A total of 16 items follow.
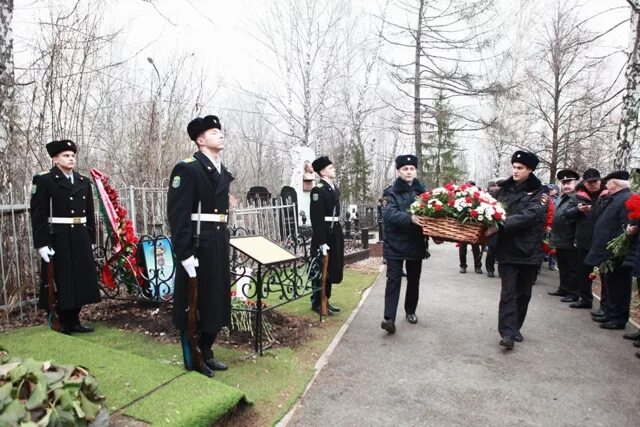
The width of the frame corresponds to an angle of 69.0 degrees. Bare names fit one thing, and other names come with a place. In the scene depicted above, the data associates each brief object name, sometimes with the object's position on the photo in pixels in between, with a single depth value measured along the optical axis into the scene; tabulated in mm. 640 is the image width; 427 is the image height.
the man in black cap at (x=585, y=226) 6996
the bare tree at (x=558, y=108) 18344
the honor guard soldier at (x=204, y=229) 3693
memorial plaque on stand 4586
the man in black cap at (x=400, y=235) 5477
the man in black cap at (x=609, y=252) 5938
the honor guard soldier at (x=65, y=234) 4906
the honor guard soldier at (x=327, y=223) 6141
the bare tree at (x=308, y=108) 18703
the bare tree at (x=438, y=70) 18500
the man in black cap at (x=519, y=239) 4945
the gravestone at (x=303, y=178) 13422
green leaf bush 2070
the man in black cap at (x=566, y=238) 7547
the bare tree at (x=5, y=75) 5641
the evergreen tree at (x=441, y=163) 33031
